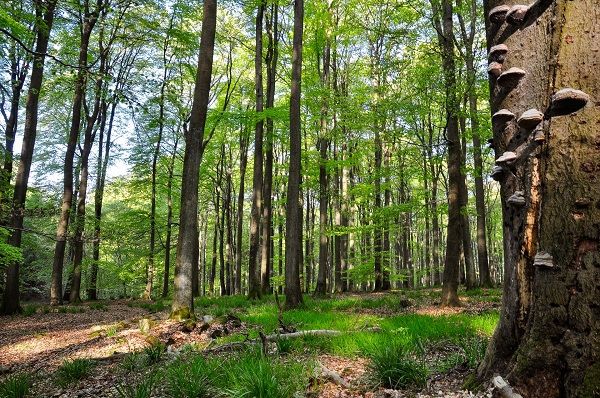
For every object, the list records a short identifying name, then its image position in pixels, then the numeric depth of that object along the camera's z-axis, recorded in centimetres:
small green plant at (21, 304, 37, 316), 1311
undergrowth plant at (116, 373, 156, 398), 322
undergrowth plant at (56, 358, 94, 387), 481
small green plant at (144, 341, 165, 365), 506
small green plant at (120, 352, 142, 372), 473
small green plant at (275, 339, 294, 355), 470
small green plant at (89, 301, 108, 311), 1496
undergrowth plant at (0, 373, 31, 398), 414
